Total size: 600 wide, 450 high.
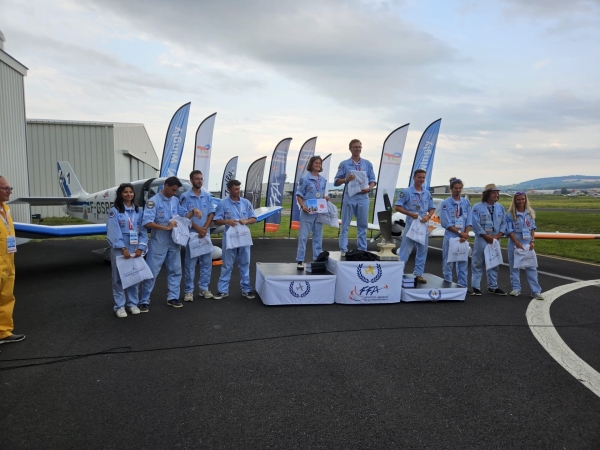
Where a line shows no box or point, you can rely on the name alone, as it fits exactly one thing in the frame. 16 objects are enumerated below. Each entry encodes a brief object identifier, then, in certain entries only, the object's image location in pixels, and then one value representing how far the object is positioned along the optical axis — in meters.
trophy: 6.16
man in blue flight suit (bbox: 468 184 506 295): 6.65
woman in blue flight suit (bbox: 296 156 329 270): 6.45
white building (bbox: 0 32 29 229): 11.94
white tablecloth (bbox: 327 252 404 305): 5.96
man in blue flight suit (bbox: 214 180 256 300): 6.09
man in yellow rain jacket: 4.18
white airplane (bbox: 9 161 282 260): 8.09
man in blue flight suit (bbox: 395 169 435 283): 6.82
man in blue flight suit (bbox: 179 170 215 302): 6.01
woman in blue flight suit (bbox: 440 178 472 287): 6.67
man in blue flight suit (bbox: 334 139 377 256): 6.68
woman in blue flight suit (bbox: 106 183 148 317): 5.09
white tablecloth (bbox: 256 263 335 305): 5.77
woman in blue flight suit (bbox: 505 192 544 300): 6.46
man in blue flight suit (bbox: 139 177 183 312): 5.50
